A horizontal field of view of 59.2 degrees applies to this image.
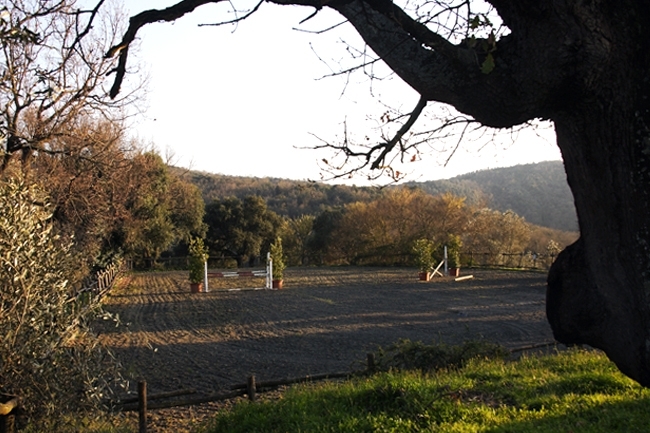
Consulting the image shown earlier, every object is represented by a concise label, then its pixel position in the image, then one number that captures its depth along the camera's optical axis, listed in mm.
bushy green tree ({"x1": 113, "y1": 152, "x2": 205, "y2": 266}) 22797
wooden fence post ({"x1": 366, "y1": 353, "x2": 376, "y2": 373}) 6875
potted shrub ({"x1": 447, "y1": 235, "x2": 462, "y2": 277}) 23562
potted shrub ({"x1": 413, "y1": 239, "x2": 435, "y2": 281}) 22172
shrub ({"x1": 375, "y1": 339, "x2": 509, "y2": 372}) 6941
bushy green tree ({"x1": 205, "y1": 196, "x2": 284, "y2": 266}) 33750
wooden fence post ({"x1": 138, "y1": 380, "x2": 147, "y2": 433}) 5508
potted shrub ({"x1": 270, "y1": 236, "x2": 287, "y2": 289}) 20094
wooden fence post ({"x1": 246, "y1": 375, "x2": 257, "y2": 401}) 6203
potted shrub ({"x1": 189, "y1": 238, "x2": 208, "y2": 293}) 19125
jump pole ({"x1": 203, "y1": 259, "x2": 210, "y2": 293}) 19153
